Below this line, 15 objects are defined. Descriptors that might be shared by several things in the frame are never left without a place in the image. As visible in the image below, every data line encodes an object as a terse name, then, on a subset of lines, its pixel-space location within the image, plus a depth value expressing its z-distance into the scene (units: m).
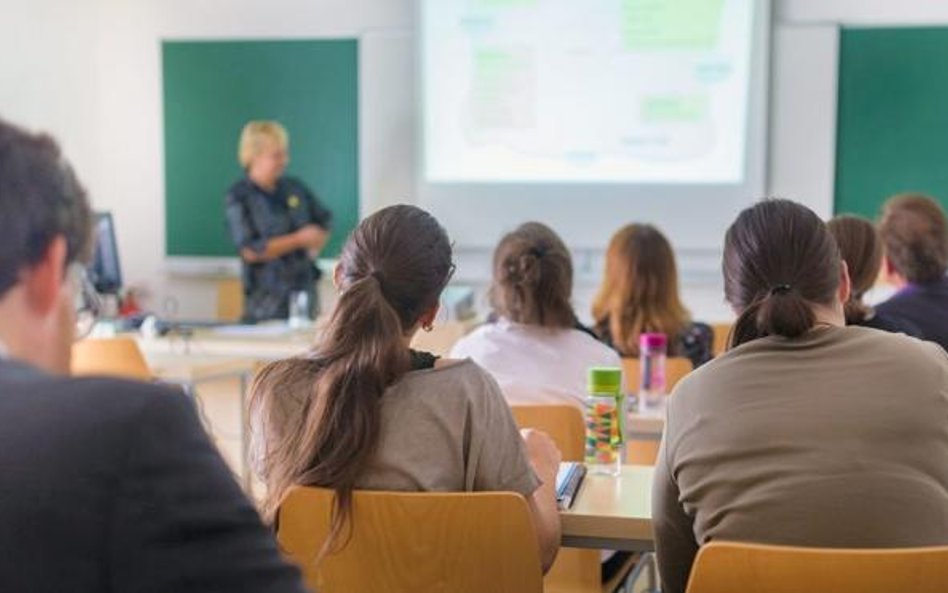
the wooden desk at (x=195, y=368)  4.17
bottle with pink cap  3.10
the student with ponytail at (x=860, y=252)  2.92
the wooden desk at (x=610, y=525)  1.97
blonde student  3.44
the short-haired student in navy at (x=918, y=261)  3.07
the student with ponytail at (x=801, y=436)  1.63
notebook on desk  2.07
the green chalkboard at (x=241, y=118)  6.36
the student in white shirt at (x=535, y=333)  2.81
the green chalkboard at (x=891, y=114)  5.66
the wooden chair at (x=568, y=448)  2.50
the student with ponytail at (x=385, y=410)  1.79
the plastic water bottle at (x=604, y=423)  2.35
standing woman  5.56
